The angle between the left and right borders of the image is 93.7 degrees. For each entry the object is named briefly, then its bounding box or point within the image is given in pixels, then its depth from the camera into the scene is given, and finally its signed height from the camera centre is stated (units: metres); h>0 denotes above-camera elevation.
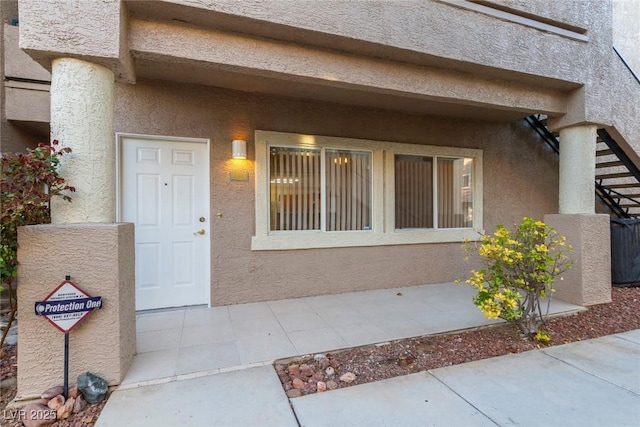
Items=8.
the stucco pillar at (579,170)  4.56 +0.63
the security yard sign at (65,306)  2.35 -0.72
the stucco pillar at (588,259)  4.51 -0.74
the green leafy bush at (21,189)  2.26 +0.21
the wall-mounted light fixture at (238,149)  4.42 +0.95
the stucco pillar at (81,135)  2.51 +0.68
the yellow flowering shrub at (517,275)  3.29 -0.72
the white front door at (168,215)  4.18 -0.02
